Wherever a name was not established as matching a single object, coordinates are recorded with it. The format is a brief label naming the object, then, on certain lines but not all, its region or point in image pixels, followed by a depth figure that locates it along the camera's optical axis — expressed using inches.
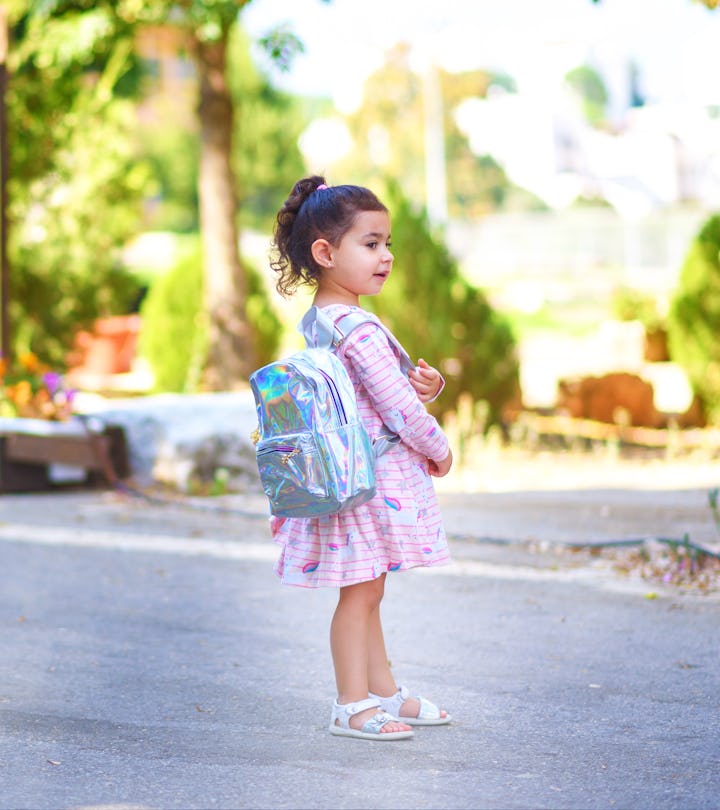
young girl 136.9
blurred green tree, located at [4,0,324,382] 413.1
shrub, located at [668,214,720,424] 487.8
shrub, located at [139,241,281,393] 557.0
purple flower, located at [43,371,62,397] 341.4
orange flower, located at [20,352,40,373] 366.6
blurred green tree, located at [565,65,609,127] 3764.8
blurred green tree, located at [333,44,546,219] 1878.7
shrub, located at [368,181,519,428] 421.4
